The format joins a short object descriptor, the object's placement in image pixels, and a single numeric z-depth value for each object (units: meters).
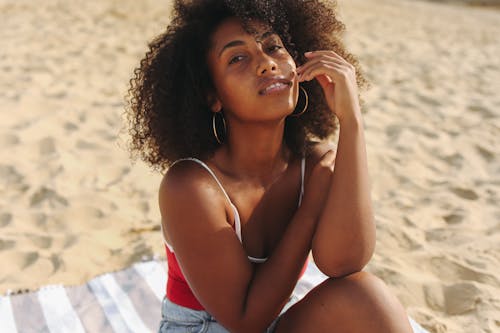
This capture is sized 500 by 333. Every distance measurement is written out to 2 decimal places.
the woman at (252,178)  1.97
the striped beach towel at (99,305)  2.78
